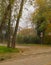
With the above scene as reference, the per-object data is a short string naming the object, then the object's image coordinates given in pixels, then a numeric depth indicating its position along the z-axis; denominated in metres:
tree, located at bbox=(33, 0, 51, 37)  24.37
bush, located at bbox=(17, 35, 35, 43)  27.52
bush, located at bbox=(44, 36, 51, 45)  26.04
